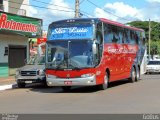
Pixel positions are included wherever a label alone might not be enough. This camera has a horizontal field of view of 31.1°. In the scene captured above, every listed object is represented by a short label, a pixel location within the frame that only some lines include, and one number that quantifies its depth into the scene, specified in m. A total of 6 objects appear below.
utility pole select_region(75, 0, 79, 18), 23.55
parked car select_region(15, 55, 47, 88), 15.91
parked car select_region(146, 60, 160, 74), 27.85
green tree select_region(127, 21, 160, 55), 67.03
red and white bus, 13.58
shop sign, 20.85
